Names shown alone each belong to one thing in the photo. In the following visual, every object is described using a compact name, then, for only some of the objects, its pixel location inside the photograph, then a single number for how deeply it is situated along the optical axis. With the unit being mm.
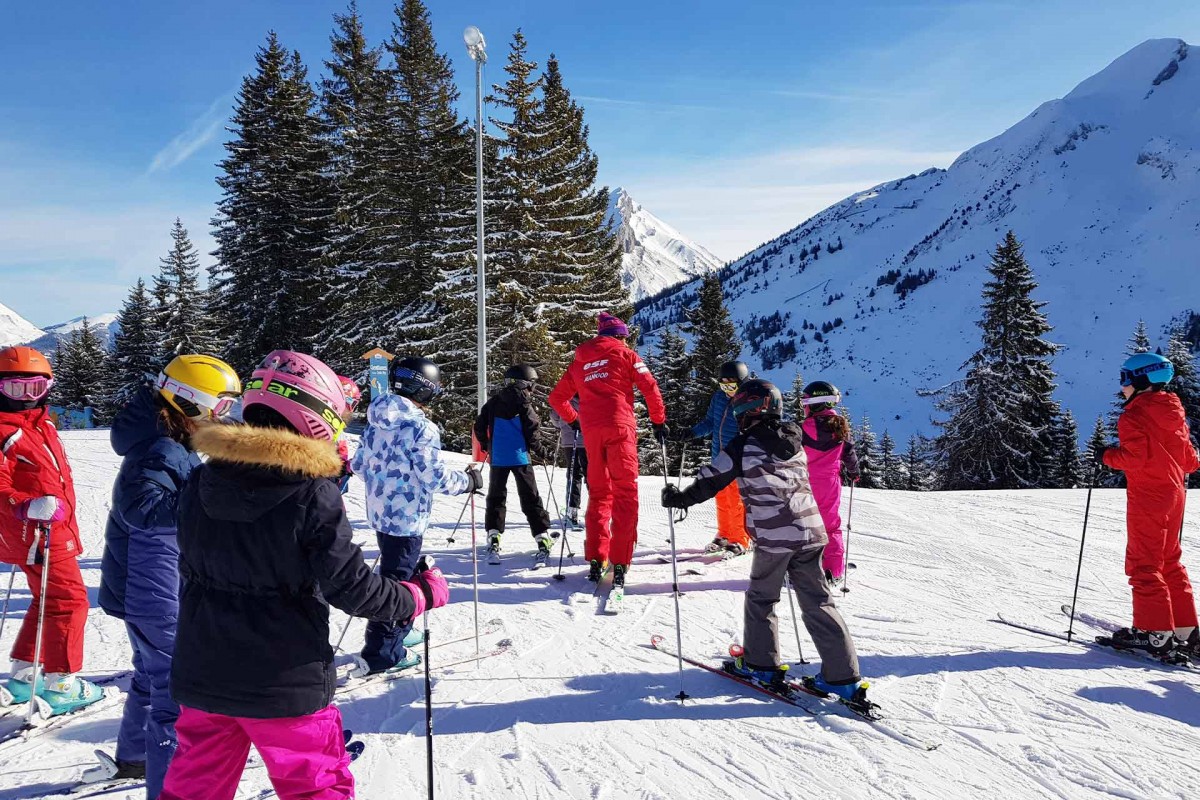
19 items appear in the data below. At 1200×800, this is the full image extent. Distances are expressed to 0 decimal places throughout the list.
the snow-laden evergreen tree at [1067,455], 31492
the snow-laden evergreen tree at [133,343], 32344
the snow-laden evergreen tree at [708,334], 33812
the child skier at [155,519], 2871
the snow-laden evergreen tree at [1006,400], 29688
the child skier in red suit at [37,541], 3783
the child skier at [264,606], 2037
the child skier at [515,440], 6969
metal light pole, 14219
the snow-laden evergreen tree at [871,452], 44469
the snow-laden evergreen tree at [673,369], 35188
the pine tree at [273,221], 28297
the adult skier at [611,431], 6141
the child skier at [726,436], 6867
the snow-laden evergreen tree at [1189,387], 28172
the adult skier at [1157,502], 4789
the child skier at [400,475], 4199
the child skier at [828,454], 5949
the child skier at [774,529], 3879
